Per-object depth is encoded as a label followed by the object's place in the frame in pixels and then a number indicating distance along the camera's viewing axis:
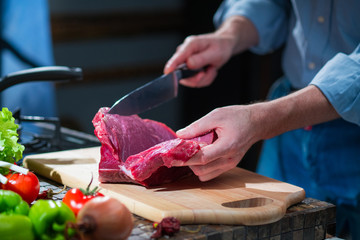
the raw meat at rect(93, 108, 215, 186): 1.18
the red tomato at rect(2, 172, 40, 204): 1.12
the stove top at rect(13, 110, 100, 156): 1.45
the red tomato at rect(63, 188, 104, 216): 1.06
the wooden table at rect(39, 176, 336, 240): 1.06
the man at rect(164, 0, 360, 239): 1.21
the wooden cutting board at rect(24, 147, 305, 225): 1.09
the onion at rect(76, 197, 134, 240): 0.98
